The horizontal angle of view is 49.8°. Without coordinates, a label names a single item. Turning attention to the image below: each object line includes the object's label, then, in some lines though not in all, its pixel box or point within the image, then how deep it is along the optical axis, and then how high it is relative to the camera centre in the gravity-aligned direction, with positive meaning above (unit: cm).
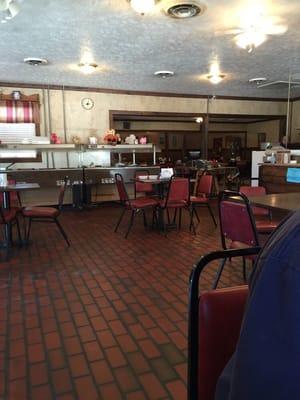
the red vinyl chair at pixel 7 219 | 376 -80
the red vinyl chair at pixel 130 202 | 475 -77
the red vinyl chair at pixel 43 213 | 421 -79
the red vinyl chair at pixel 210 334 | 96 -55
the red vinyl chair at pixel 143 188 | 657 -75
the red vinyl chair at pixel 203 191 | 545 -70
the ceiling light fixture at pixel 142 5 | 306 +139
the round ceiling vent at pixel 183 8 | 328 +149
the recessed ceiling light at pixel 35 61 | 531 +150
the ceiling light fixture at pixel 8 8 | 279 +129
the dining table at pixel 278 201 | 247 -43
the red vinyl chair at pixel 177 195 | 478 -66
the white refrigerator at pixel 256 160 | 679 -20
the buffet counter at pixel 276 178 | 511 -47
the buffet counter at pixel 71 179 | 687 -62
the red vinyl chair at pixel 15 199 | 525 -78
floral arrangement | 768 +33
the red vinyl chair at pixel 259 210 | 357 -70
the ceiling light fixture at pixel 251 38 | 408 +144
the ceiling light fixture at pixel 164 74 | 631 +152
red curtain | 714 +90
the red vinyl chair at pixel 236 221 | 225 -51
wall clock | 778 +115
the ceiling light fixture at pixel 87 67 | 565 +148
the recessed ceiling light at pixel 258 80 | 704 +155
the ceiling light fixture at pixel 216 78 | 667 +151
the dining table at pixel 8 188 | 407 -46
